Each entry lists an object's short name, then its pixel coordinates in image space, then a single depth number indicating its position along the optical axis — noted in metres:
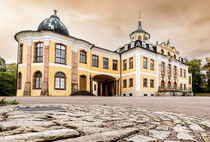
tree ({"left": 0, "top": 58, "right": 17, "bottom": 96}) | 32.28
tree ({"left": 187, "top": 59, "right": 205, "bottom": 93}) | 42.12
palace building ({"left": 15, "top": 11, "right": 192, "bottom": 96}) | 16.98
